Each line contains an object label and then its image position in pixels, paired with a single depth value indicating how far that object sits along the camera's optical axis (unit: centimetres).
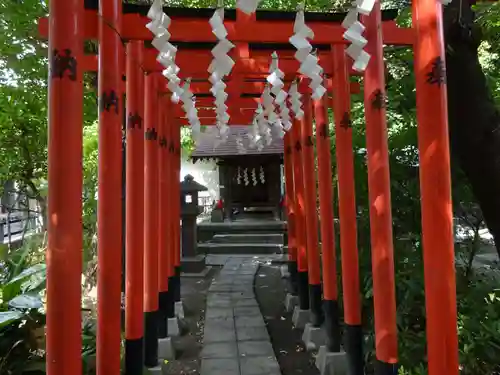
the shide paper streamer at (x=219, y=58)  233
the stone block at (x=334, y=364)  420
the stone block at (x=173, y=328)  564
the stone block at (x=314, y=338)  500
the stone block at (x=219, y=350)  469
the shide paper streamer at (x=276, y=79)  340
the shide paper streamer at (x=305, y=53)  239
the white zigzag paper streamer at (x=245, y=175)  1496
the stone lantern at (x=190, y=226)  964
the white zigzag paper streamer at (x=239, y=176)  1507
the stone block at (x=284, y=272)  876
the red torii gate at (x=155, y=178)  217
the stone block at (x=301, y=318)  593
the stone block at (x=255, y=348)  470
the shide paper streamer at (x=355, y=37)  231
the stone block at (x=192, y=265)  959
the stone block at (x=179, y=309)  633
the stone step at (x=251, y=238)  1241
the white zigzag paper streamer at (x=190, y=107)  404
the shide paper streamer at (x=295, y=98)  441
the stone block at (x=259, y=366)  422
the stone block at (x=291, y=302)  672
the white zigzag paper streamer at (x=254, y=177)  1488
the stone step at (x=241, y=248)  1191
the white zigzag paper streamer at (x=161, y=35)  225
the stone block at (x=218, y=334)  522
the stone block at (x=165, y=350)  486
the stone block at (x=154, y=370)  405
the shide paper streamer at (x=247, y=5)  205
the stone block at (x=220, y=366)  425
